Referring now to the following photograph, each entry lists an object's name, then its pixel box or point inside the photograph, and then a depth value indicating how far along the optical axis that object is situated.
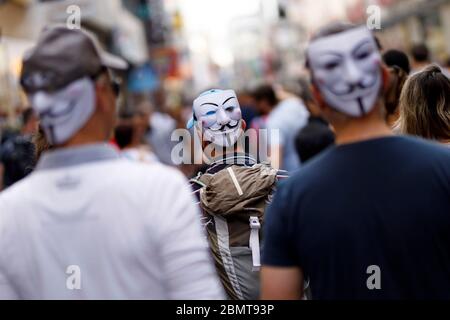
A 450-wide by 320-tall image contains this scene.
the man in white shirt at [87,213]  2.49
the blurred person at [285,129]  8.59
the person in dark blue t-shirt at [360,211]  2.59
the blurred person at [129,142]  8.38
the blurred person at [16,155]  8.25
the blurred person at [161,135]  15.26
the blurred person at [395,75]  5.13
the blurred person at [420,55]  8.91
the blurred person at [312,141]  6.14
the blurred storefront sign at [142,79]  30.88
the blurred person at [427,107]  4.22
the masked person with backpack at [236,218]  3.90
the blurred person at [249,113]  11.62
